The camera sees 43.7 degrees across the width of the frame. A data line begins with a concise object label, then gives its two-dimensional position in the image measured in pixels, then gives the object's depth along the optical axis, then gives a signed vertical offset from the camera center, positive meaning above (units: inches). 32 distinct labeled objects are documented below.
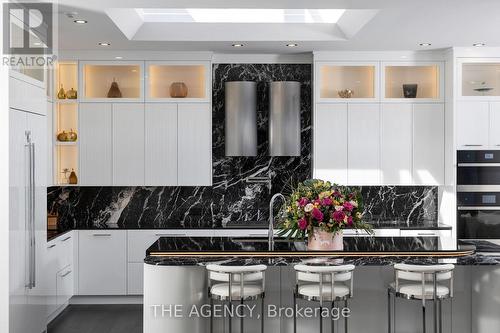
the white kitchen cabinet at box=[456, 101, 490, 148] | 261.7 +17.0
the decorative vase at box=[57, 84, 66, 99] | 272.6 +31.2
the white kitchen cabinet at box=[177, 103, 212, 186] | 274.4 +10.2
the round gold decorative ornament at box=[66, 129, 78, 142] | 273.9 +12.8
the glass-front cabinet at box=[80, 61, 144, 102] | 279.4 +38.3
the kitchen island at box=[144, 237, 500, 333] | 176.6 -33.4
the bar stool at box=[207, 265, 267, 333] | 165.2 -32.1
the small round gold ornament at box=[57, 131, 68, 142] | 273.4 +12.4
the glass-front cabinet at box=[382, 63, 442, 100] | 276.7 +37.9
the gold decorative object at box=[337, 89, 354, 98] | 274.2 +31.6
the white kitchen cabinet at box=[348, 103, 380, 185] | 272.4 +10.8
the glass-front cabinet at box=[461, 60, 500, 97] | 263.3 +36.2
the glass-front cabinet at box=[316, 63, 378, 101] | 278.4 +37.7
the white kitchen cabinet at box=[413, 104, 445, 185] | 271.9 +8.1
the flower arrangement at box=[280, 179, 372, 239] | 181.8 -13.2
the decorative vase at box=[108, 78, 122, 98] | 275.1 +32.4
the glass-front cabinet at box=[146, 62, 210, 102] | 282.2 +39.2
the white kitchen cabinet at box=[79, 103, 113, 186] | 272.4 +8.4
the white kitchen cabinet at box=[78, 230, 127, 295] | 262.7 -40.9
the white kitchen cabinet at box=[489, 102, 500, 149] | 261.7 +17.1
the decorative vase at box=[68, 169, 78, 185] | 274.2 -6.1
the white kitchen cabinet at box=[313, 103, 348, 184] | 271.7 +10.8
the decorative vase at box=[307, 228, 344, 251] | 183.2 -22.4
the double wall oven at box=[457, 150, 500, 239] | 260.1 -12.3
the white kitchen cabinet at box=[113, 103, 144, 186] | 273.4 +9.3
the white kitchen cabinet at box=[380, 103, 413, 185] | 272.7 +10.4
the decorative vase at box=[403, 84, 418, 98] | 274.1 +32.8
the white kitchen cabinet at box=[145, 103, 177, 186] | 274.4 +10.2
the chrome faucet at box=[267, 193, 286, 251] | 187.0 -21.1
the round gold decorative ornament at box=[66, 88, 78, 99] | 272.7 +31.1
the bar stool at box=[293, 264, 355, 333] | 164.2 -32.1
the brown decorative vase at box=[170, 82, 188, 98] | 276.4 +33.3
